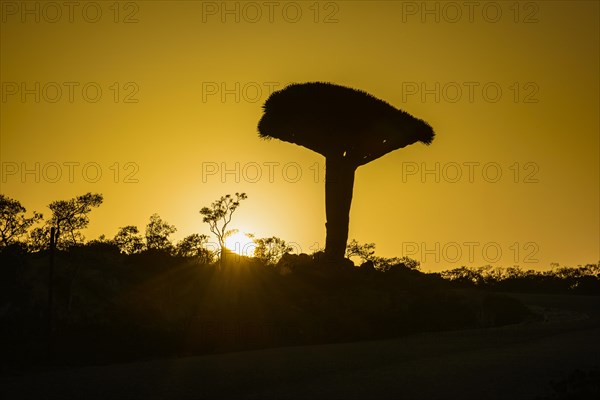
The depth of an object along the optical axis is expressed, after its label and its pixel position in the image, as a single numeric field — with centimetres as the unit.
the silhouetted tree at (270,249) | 5072
